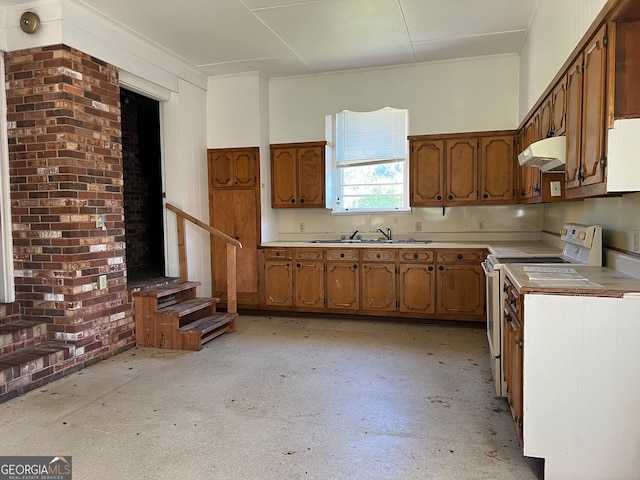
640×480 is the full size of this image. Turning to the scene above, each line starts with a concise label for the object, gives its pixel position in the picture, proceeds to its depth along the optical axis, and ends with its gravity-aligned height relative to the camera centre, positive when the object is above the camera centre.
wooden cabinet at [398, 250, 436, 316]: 4.64 -0.72
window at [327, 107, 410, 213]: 5.24 +0.68
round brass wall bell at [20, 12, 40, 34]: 3.33 +1.55
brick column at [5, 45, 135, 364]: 3.41 +0.27
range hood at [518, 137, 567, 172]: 2.63 +0.39
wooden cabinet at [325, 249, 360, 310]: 4.88 -0.70
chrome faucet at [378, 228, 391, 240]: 5.24 -0.21
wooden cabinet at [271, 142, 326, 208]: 5.27 +0.54
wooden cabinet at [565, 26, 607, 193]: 2.00 +0.50
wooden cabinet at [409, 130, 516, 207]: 4.70 +0.52
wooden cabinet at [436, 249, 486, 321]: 4.50 -0.72
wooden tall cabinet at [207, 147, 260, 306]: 5.24 +0.08
